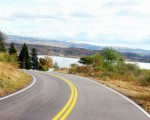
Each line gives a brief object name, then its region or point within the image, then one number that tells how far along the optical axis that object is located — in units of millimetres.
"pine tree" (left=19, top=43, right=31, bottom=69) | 103350
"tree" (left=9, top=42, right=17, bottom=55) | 96775
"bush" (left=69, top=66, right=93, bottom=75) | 46056
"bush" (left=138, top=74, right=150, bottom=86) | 33531
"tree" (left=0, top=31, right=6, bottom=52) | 87694
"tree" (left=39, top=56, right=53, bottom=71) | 116469
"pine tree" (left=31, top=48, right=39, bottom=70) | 113312
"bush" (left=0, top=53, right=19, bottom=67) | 38081
